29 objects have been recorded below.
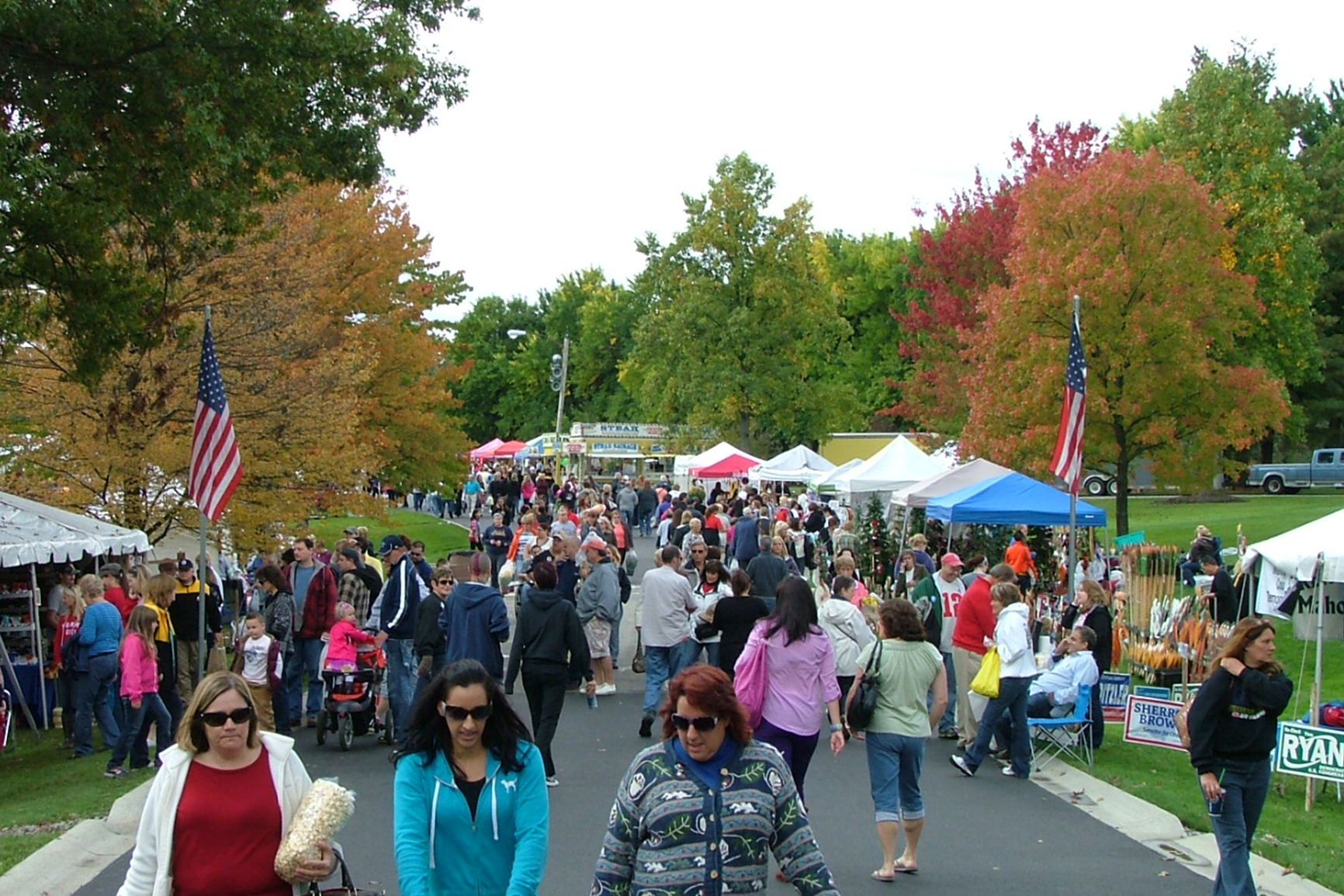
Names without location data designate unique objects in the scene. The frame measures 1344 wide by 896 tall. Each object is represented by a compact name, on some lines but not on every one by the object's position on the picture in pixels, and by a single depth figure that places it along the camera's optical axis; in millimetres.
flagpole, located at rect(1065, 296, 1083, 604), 14914
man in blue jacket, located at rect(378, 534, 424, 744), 12253
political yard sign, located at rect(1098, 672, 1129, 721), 13930
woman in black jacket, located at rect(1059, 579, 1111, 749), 12234
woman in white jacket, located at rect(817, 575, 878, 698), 10719
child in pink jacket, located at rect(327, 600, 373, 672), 12086
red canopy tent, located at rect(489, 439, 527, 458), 67062
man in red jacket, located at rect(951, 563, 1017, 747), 12141
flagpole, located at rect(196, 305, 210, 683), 12219
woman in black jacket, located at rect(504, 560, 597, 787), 10148
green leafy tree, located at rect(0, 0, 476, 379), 11500
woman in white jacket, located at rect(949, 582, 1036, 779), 10875
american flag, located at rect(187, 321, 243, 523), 13766
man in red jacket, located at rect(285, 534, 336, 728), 13125
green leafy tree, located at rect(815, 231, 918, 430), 70250
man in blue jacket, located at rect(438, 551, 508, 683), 10188
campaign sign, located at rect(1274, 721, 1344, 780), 10617
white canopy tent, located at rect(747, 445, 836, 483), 36375
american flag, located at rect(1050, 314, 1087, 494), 15664
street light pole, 52250
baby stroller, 12055
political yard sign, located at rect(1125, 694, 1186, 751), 11969
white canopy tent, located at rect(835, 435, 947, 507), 26266
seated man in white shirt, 11766
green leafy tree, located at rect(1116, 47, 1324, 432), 37688
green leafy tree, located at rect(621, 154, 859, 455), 54812
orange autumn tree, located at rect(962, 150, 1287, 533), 26969
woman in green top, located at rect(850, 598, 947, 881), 7965
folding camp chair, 11805
